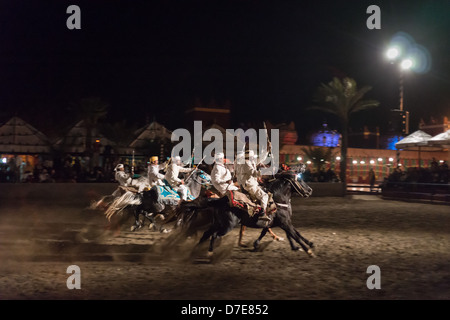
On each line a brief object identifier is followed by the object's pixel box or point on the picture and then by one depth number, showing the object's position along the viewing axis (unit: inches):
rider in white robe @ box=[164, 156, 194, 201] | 469.8
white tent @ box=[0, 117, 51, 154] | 1263.5
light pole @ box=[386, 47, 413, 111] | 900.0
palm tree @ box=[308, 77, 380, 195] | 1216.2
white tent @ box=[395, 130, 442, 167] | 1006.2
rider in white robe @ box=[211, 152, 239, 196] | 366.9
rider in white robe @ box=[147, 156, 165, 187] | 480.3
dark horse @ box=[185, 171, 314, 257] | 353.4
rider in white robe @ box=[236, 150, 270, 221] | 367.6
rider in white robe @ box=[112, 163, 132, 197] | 529.0
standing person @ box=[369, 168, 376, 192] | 1267.2
